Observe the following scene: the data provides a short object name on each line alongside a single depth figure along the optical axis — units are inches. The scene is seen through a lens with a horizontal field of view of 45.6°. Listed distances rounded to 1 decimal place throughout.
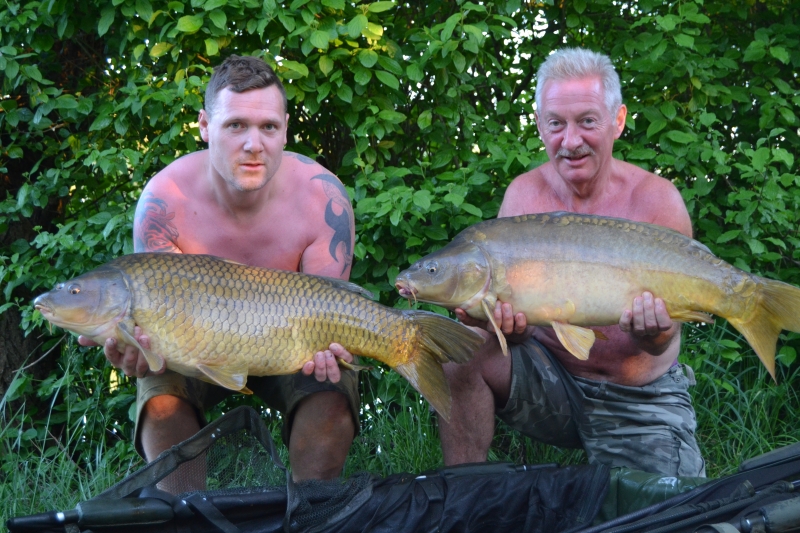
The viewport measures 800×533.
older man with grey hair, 100.1
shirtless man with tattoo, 97.5
